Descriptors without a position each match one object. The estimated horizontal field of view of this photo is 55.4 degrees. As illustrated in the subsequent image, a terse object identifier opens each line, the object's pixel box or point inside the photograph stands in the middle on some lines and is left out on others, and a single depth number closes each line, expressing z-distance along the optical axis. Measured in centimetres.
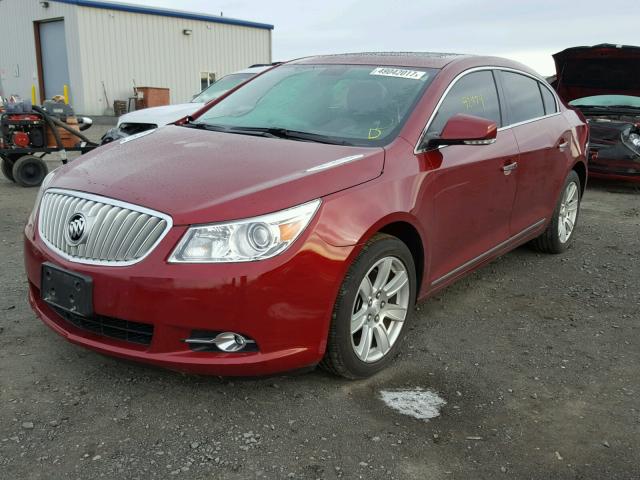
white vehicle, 838
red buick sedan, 247
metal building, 2023
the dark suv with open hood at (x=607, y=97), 805
